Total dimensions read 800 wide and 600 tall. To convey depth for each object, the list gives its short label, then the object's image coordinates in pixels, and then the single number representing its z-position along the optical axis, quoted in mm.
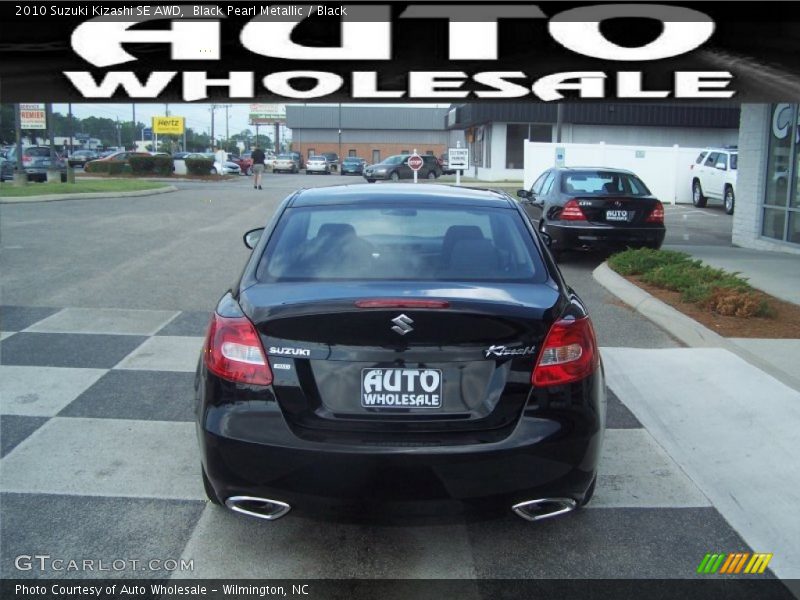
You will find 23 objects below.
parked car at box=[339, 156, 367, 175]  55188
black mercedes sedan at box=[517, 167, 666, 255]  12023
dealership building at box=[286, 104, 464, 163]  82000
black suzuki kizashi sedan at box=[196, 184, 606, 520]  3195
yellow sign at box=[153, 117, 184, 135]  62250
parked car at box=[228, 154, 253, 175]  54684
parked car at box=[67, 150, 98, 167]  54406
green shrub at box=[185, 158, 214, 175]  40719
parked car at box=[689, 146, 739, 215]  23953
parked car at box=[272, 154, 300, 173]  58281
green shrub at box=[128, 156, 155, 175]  40406
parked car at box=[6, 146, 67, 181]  33375
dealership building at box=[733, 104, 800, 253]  13438
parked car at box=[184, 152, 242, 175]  46306
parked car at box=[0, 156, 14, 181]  38119
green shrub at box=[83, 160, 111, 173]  41722
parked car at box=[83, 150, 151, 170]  47094
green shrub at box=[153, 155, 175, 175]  40344
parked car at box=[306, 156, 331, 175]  57625
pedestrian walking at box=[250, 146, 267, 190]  30912
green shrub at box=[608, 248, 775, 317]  8047
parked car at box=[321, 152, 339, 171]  60344
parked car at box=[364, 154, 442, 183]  40219
